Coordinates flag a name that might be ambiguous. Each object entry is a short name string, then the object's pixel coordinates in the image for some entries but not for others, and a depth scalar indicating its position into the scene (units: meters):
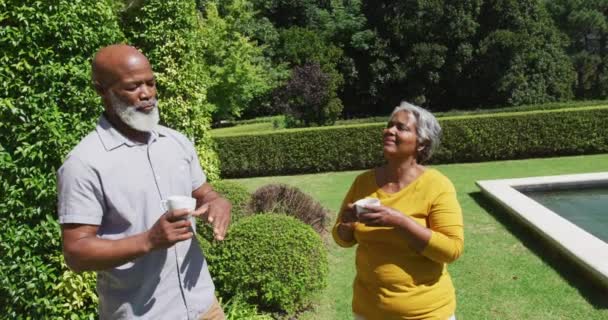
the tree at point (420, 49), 29.22
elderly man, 1.86
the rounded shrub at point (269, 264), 4.73
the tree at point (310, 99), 21.97
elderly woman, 2.45
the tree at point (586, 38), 34.88
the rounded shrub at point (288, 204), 7.29
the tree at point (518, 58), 28.98
